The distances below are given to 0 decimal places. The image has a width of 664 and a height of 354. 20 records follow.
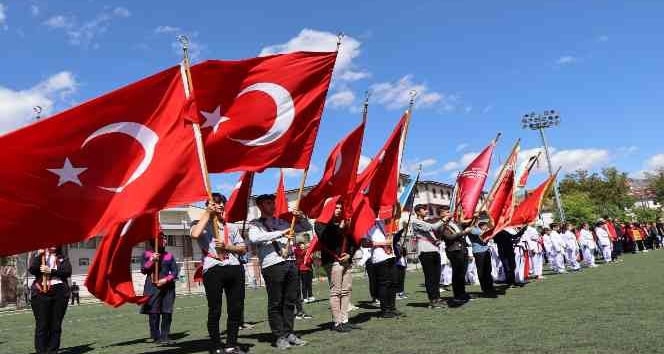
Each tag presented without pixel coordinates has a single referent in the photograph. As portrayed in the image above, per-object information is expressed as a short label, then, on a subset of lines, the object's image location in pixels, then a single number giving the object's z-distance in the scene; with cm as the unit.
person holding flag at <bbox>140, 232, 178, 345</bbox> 1005
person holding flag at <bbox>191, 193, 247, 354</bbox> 727
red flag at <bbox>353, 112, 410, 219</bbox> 1028
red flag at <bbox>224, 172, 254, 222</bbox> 835
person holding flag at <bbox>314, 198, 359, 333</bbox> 895
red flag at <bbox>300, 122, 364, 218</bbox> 915
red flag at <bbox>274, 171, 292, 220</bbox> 1223
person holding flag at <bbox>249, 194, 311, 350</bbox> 781
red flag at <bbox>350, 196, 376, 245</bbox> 941
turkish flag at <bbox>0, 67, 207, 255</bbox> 617
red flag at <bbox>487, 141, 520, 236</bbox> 1325
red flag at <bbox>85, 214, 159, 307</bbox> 761
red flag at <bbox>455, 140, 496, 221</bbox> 1191
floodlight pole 7186
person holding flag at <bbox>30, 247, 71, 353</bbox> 910
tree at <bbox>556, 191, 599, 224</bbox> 6875
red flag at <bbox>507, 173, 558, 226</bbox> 1677
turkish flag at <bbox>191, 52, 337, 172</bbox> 751
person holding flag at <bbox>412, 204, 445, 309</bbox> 1141
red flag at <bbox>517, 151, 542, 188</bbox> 1502
